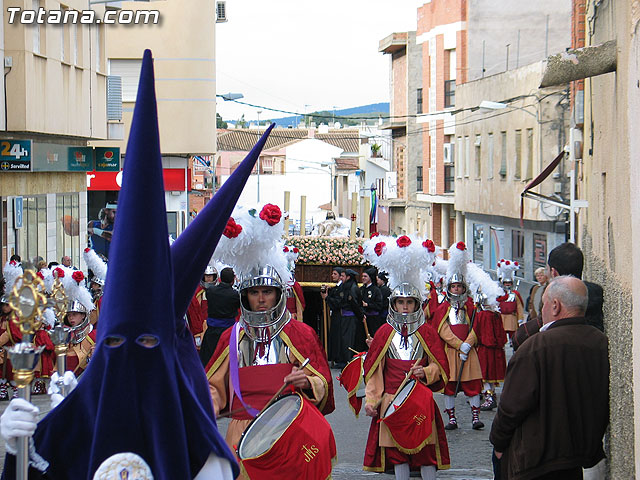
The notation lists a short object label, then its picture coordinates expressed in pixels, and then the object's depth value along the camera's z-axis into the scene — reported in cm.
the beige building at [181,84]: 3791
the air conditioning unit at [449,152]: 4672
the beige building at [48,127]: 1936
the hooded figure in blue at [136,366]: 395
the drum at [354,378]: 938
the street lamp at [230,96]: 3822
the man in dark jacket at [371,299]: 1700
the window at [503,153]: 3688
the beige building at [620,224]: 569
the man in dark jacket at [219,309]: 1444
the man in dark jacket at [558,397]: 630
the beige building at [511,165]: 3184
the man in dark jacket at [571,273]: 799
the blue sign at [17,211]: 2095
